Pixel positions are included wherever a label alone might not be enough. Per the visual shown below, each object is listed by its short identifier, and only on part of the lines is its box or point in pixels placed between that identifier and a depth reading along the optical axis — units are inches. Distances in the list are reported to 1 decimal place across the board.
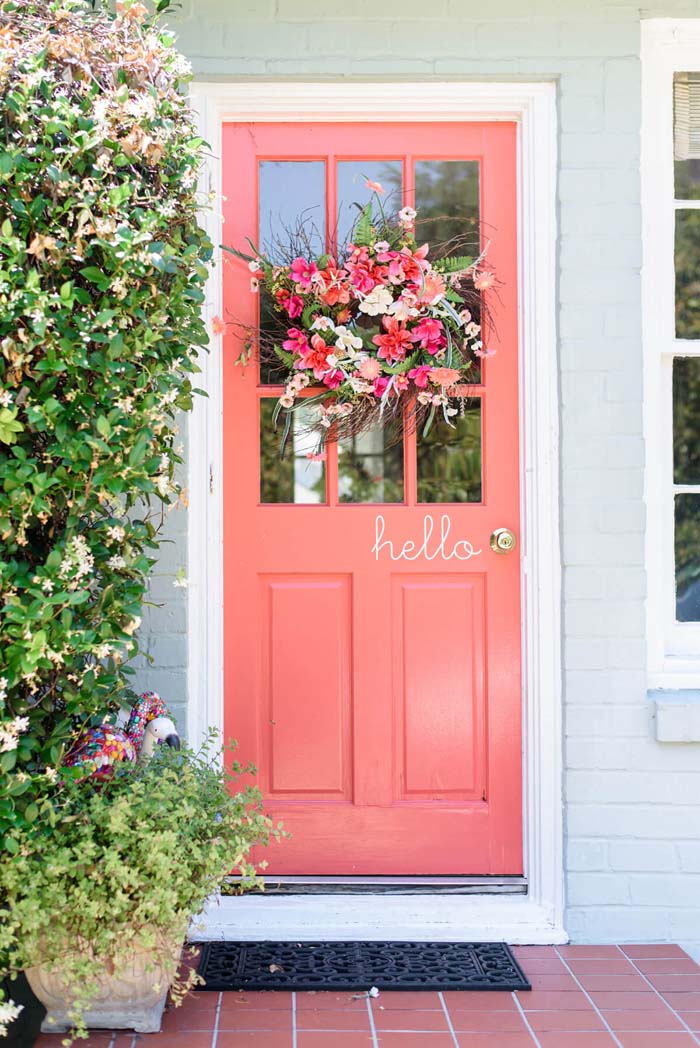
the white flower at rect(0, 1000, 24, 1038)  89.4
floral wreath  121.9
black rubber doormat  109.9
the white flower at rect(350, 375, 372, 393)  122.0
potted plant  92.4
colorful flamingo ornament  97.9
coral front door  126.9
